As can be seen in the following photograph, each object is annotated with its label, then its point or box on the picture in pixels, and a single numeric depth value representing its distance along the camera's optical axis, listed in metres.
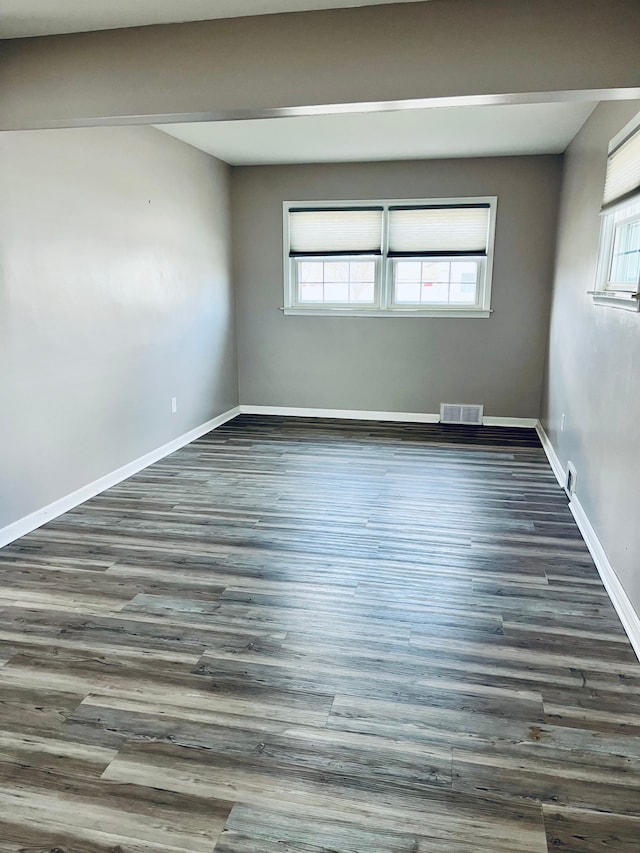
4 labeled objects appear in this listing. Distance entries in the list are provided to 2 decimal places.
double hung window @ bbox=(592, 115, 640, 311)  3.01
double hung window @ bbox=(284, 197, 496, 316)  6.12
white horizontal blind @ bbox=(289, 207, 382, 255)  6.30
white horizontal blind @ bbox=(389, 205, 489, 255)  6.08
